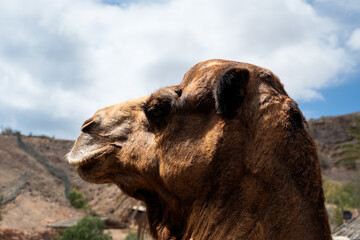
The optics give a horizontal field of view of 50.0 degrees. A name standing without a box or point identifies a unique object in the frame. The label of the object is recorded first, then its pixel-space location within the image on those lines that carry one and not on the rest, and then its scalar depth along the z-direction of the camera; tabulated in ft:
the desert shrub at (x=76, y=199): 122.62
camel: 6.64
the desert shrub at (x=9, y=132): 175.67
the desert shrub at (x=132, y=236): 56.57
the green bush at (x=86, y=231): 46.11
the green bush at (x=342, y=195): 106.73
